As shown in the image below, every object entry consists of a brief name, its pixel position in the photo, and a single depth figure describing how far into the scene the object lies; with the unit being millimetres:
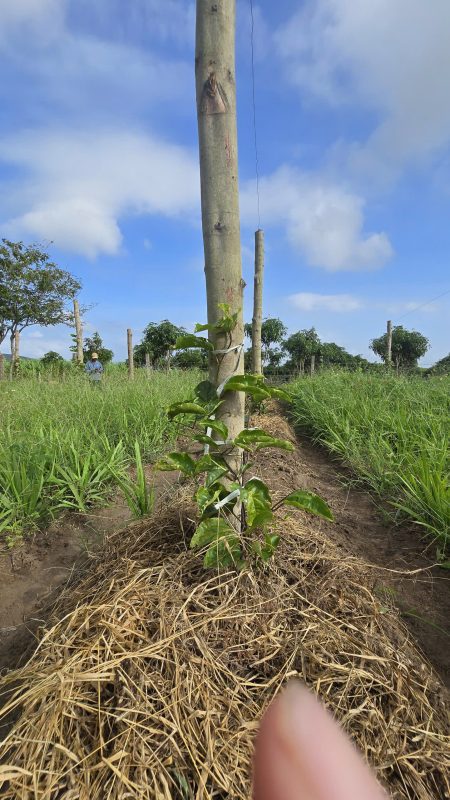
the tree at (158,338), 23891
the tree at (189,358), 20650
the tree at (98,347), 21188
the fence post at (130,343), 11159
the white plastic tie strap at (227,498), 1380
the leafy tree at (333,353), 31206
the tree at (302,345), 29156
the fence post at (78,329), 12392
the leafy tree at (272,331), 28688
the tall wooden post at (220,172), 1492
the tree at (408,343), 31297
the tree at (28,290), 16438
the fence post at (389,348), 11946
